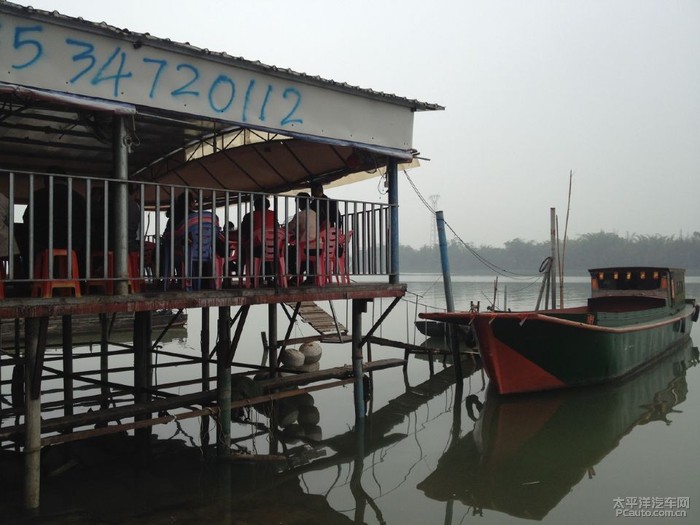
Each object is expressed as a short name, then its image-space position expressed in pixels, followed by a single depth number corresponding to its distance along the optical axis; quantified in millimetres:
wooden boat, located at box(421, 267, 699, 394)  11422
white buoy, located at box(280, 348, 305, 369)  12531
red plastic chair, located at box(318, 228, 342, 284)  7320
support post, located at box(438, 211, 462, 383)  13492
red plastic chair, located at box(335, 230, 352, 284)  7508
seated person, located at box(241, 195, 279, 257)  6922
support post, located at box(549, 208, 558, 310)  17531
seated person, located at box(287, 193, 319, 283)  6931
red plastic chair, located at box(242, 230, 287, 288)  6887
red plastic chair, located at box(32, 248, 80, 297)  5230
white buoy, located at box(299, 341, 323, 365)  13312
